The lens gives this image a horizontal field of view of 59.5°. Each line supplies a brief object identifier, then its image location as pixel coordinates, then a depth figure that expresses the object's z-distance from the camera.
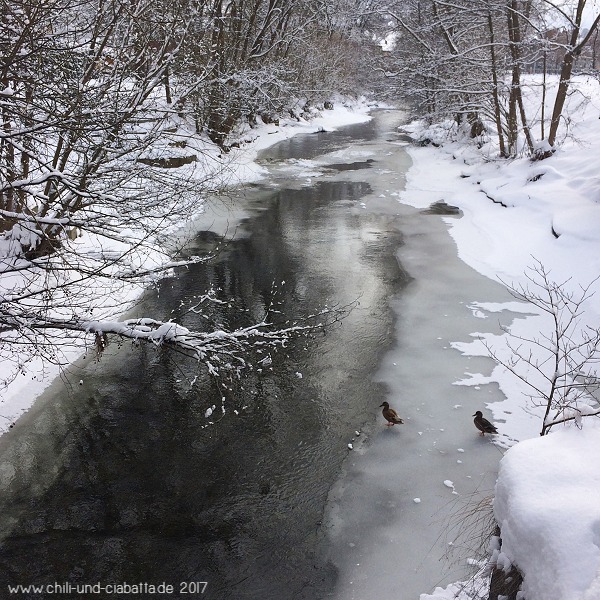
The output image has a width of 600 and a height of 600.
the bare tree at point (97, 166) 5.10
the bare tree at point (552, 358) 7.45
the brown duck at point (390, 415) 6.83
